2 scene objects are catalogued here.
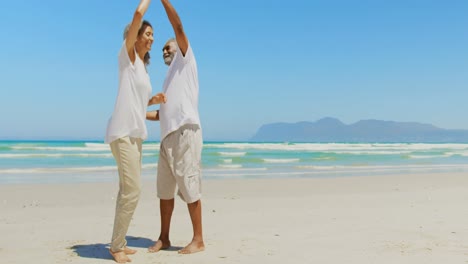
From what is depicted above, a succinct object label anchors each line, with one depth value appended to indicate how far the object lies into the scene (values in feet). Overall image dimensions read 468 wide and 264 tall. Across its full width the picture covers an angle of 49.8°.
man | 14.24
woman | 13.23
